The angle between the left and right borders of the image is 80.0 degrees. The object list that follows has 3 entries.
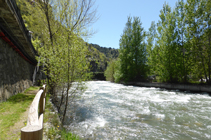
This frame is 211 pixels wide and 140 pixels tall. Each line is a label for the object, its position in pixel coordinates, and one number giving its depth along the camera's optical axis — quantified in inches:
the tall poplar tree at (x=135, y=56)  1005.2
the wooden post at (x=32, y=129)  41.4
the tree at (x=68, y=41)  192.1
